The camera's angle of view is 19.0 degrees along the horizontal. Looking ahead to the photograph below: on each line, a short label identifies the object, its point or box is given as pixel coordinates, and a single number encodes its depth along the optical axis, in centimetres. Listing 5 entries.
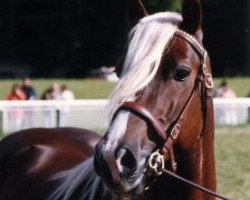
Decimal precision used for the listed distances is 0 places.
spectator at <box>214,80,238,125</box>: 1633
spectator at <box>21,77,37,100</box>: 2028
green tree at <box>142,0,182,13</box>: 3909
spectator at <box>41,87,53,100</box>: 1866
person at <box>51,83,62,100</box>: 1877
